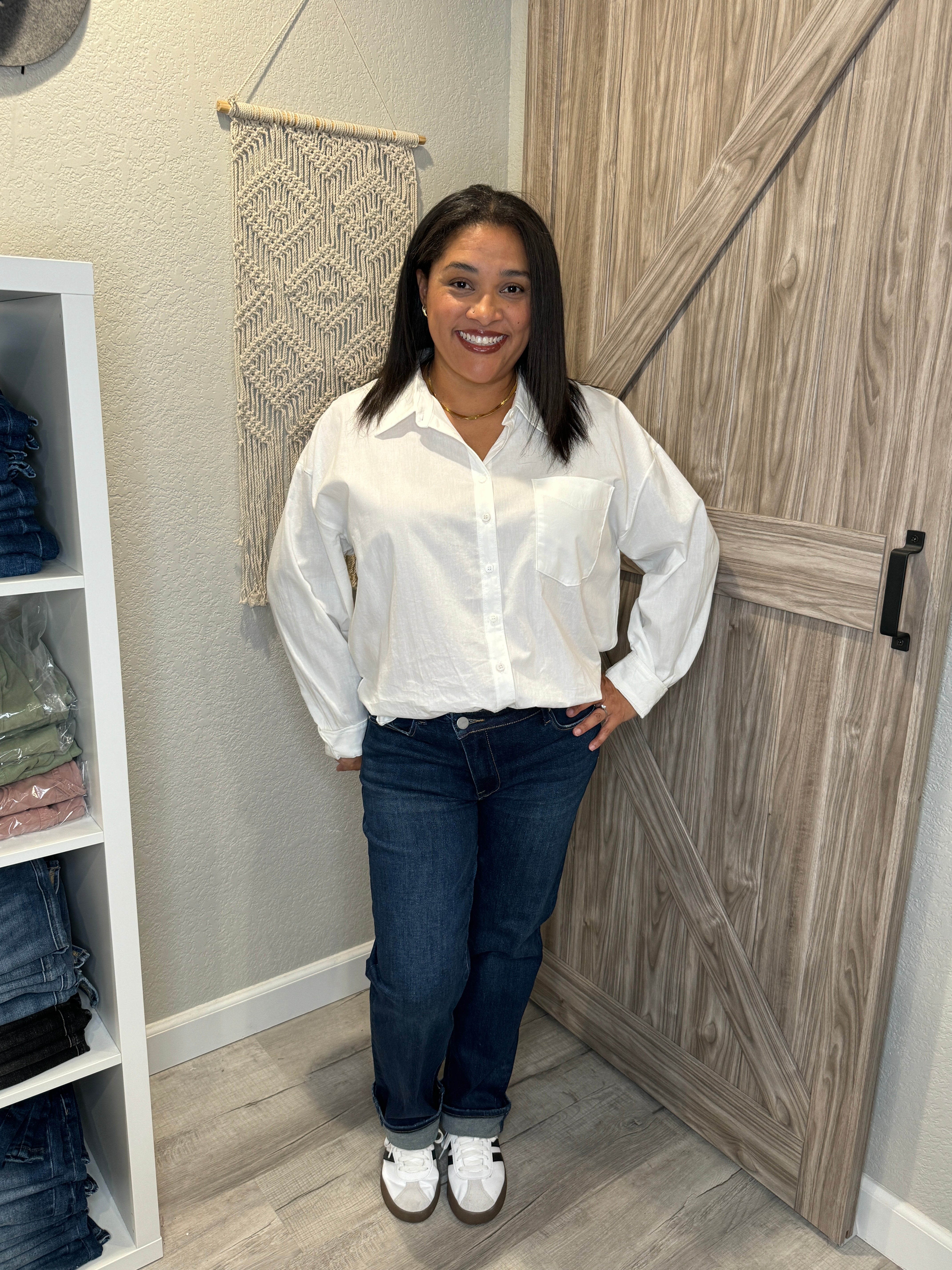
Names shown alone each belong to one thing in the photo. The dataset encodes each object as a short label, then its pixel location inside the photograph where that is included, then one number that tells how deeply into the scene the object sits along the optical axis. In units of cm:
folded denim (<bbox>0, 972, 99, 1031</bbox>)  141
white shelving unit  128
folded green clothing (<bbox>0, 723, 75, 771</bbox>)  137
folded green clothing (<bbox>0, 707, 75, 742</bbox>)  137
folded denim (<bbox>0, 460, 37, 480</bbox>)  134
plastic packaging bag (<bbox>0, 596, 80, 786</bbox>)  138
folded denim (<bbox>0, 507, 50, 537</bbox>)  134
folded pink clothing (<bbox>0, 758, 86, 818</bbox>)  137
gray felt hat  143
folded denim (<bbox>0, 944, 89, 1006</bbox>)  141
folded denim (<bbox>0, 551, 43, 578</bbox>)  133
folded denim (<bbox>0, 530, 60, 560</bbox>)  134
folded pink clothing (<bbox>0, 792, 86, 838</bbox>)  137
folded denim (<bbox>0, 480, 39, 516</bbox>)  133
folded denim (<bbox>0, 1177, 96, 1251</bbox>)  145
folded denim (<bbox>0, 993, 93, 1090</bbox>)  140
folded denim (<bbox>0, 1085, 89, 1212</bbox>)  146
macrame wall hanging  171
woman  149
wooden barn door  137
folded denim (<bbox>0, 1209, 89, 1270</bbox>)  146
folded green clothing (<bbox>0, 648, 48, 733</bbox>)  138
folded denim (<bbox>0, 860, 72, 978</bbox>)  142
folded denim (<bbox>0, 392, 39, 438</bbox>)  135
